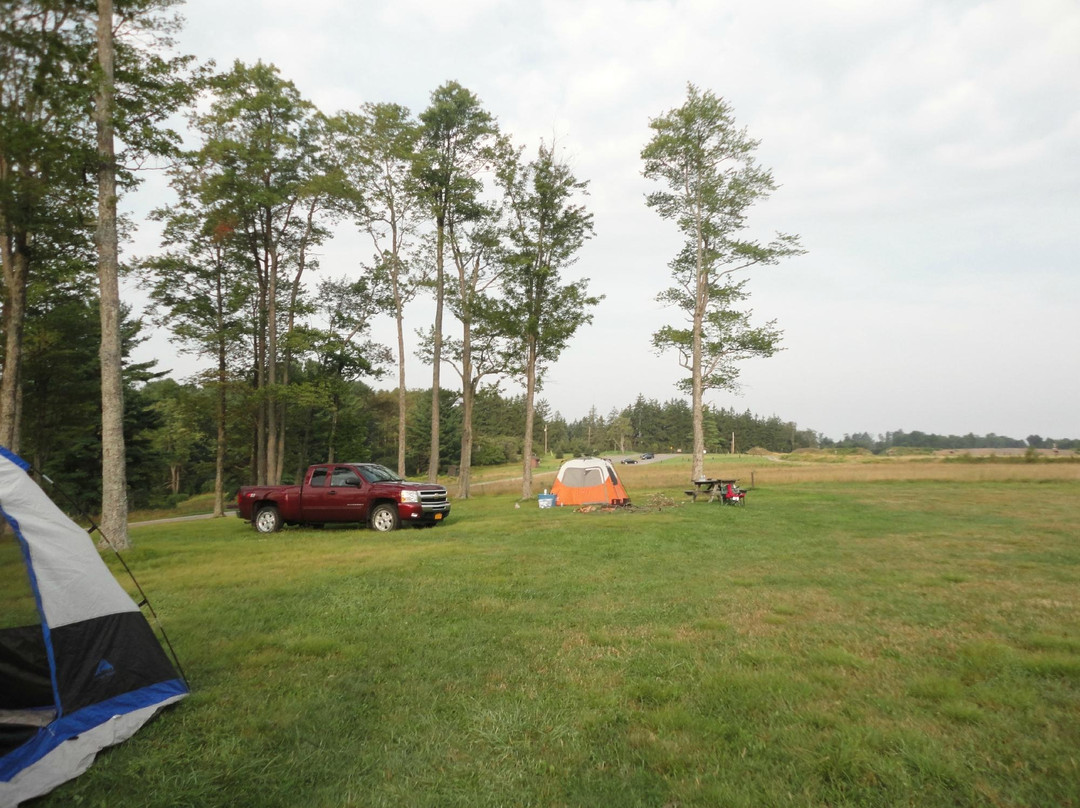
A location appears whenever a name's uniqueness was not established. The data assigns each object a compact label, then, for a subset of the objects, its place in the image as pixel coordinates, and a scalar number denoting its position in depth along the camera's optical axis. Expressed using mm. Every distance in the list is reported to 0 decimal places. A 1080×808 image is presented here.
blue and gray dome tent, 3195
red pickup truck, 13594
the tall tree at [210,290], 21406
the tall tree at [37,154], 10906
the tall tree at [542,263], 21891
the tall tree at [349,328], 26828
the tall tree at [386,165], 22359
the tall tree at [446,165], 22172
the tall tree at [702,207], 19781
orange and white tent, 17359
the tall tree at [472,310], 23203
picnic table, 16828
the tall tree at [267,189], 20594
